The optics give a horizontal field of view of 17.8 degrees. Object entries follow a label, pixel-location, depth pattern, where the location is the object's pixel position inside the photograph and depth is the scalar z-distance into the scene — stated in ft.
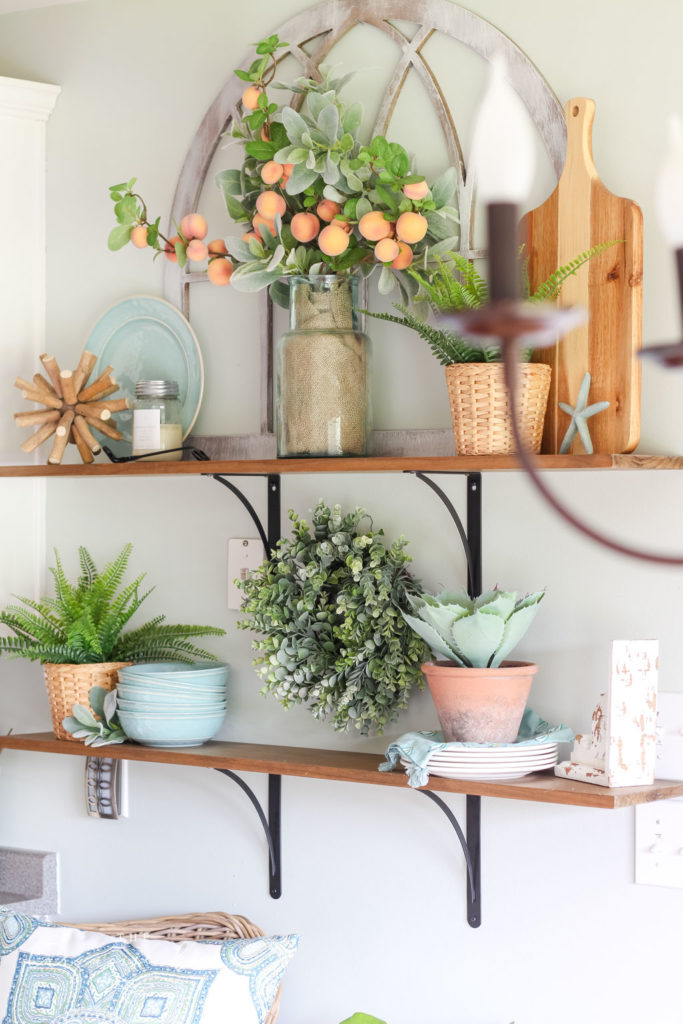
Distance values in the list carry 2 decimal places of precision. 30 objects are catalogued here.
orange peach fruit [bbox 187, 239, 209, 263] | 10.86
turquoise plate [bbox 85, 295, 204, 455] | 11.45
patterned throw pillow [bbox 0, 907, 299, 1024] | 10.55
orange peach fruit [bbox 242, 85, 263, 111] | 10.73
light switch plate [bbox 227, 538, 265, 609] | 11.29
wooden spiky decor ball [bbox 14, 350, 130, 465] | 11.34
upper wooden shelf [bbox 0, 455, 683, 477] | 9.87
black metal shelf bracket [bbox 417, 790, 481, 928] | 10.67
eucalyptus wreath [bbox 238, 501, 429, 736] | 10.53
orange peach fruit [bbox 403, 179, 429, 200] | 10.39
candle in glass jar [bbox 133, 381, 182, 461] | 11.16
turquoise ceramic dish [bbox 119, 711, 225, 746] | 10.96
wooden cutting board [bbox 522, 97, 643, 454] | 10.12
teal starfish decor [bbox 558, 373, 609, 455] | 10.10
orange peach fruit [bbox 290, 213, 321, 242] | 10.57
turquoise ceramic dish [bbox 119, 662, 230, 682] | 10.95
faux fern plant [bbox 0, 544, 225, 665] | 11.26
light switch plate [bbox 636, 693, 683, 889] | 10.25
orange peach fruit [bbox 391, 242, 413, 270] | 10.45
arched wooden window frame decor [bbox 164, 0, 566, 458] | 10.59
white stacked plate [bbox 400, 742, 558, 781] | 10.10
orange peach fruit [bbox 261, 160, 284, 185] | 10.55
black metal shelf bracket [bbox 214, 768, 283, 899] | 11.19
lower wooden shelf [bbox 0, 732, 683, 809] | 9.87
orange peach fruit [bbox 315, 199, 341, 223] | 10.61
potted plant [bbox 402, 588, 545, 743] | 10.13
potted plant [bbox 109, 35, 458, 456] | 10.49
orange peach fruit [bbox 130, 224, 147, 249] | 10.97
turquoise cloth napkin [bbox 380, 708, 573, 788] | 10.12
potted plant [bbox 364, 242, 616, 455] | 10.06
